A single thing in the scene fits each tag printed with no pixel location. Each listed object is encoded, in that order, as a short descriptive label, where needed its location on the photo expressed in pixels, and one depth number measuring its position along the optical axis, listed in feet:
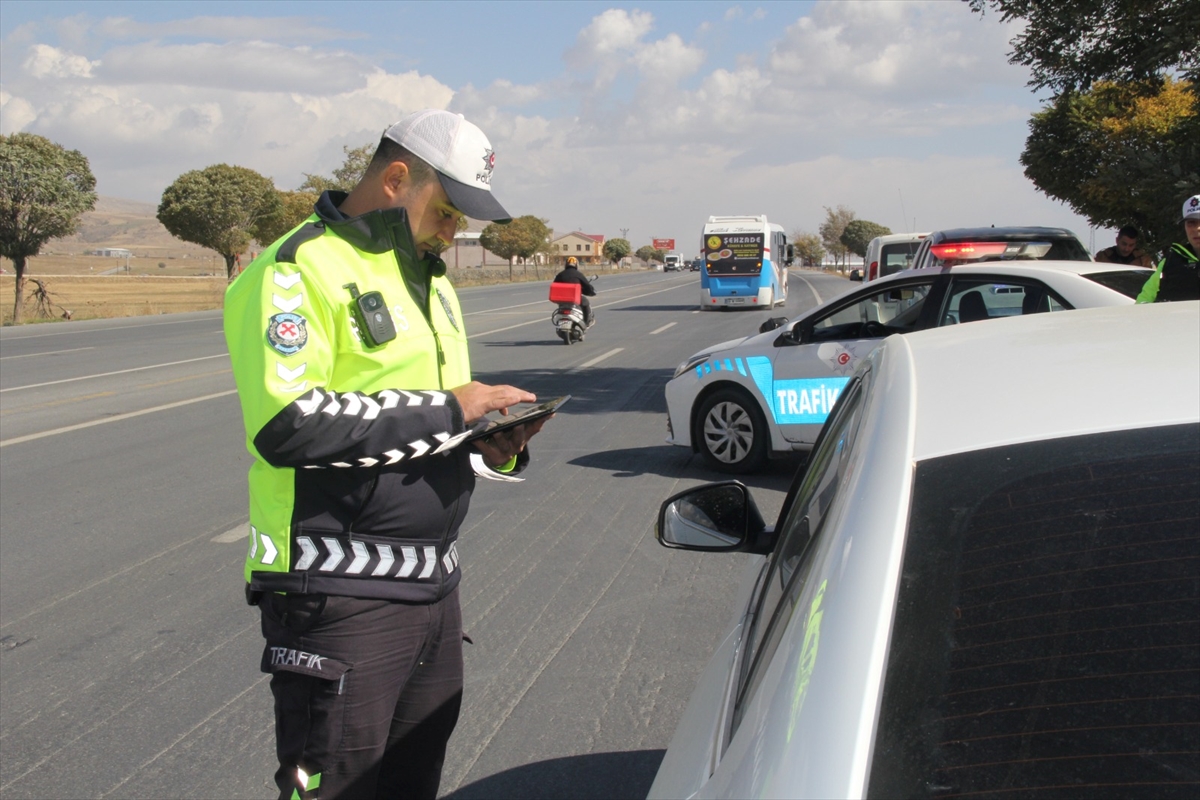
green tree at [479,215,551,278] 301.63
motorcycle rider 69.18
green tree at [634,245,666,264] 590.76
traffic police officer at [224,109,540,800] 7.31
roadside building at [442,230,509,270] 362.53
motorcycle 68.13
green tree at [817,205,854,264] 351.36
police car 25.76
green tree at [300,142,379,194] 179.21
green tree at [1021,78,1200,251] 32.37
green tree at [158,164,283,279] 165.89
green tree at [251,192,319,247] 183.86
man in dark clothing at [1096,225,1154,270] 35.01
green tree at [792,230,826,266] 409.49
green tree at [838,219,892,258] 312.29
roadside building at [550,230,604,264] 520.87
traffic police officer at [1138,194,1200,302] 21.26
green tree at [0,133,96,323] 98.17
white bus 111.55
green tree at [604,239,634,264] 504.84
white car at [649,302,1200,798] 4.14
